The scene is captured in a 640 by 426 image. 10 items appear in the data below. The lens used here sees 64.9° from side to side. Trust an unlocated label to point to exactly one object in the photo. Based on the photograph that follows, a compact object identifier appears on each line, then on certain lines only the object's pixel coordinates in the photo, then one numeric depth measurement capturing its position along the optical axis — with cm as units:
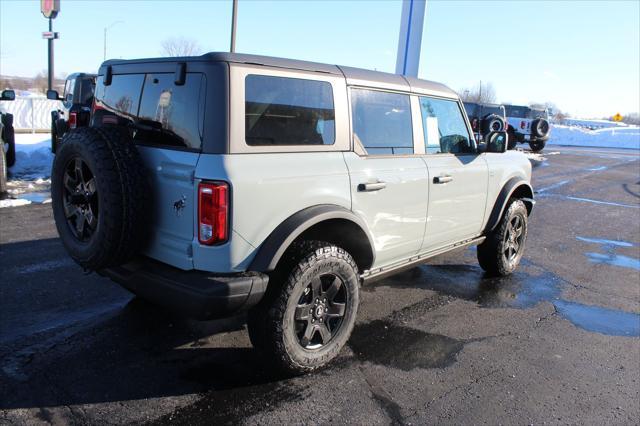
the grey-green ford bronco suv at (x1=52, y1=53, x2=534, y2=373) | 287
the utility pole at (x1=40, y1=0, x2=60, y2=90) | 1752
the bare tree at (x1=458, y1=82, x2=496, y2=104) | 8150
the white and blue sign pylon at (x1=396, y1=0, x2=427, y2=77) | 1135
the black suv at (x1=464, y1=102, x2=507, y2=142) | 2088
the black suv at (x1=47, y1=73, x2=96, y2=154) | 1128
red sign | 1748
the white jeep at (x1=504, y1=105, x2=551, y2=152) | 2186
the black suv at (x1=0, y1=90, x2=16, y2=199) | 867
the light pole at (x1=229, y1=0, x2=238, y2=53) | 1530
